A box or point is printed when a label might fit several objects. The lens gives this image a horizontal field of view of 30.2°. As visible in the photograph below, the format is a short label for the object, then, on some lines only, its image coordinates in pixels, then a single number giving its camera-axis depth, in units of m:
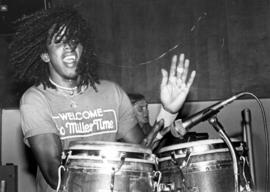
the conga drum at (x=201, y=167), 2.27
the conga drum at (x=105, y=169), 2.03
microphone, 2.25
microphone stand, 2.19
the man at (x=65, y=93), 2.55
